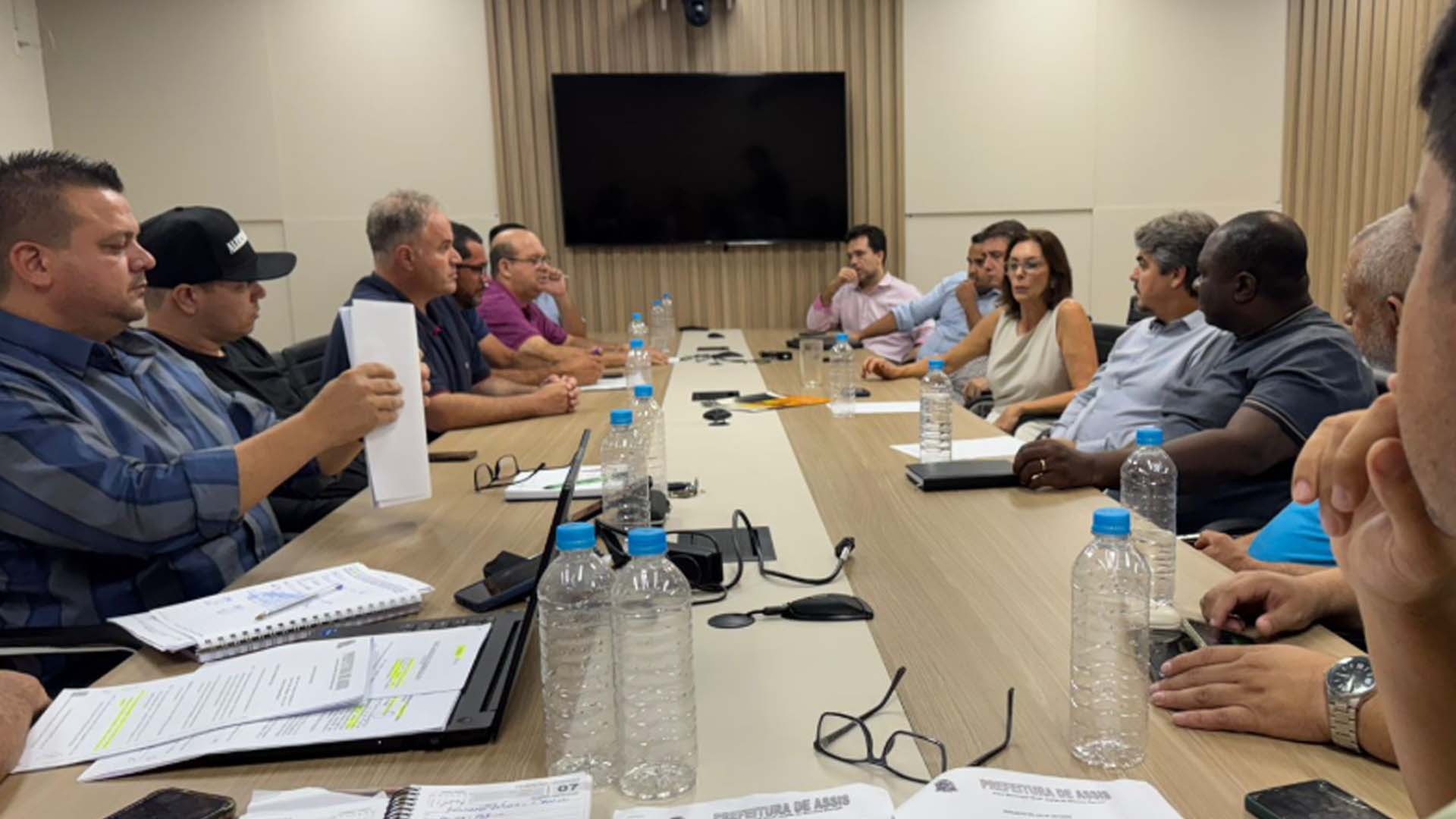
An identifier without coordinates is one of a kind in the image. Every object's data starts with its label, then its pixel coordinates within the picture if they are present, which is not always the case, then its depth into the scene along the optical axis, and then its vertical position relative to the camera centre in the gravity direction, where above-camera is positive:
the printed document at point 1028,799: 0.92 -0.54
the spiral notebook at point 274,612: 1.37 -0.54
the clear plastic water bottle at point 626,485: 1.97 -0.52
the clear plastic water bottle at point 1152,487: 2.02 -0.56
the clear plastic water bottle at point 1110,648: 1.05 -0.50
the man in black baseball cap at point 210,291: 2.55 -0.12
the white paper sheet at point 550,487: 2.19 -0.56
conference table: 1.02 -0.56
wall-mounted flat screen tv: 6.48 +0.43
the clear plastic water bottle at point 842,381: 3.16 -0.54
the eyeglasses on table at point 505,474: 2.34 -0.57
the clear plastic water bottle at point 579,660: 1.06 -0.49
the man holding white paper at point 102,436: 1.55 -0.33
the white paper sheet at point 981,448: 2.48 -0.58
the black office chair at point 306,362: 3.91 -0.51
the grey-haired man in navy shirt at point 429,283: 3.09 -0.15
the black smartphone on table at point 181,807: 0.95 -0.53
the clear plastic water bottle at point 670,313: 6.32 -0.56
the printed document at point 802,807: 0.93 -0.54
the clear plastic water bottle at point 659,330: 5.48 -0.62
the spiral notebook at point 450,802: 0.95 -0.54
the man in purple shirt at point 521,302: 4.55 -0.33
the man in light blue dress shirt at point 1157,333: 2.80 -0.35
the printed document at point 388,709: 1.08 -0.54
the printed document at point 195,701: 1.12 -0.54
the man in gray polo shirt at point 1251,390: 2.16 -0.41
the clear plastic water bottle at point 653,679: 1.02 -0.47
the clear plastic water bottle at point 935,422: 2.47 -0.51
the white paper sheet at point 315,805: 0.96 -0.54
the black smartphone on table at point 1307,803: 0.89 -0.53
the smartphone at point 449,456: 2.63 -0.58
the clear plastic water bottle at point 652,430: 2.35 -0.52
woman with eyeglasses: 3.74 -0.52
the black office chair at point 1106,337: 4.31 -0.54
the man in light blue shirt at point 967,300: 4.83 -0.42
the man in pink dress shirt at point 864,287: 5.88 -0.41
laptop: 1.09 -0.54
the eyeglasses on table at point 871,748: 1.03 -0.55
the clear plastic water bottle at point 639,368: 3.83 -0.54
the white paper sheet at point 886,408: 3.18 -0.60
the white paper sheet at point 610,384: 3.88 -0.60
